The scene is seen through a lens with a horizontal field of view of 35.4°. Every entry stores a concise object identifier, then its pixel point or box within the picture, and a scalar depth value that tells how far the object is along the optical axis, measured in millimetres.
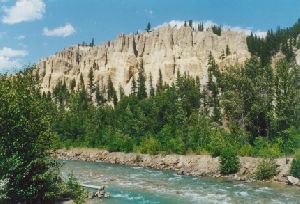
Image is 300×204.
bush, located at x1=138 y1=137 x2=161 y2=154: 72750
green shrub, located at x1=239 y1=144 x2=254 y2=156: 60569
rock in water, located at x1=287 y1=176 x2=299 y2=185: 45906
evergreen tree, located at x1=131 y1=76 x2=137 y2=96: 127038
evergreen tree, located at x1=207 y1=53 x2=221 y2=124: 89812
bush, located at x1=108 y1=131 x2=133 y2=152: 79119
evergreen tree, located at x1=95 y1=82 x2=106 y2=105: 137250
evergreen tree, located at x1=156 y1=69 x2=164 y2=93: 124994
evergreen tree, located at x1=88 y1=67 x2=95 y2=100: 143888
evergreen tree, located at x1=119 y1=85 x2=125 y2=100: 127450
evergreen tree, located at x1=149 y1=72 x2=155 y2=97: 120362
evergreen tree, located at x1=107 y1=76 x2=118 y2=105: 133975
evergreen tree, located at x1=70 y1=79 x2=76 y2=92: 158200
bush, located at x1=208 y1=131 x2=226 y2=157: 59947
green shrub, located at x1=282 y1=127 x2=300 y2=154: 60559
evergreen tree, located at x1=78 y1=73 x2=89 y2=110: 123838
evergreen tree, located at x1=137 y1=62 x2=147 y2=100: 122438
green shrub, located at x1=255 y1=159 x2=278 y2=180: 49656
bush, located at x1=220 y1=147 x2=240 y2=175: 54531
